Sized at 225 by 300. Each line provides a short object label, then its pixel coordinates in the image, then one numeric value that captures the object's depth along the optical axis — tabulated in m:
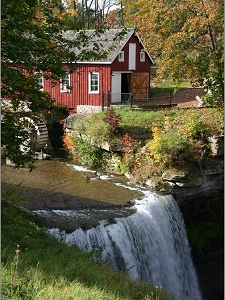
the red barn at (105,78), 25.78
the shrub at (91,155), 19.61
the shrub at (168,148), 16.83
